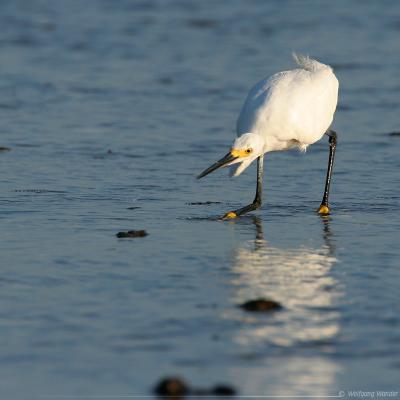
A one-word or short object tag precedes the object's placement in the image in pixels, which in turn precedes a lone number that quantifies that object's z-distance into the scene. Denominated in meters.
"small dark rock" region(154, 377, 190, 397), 11.07
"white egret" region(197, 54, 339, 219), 19.53
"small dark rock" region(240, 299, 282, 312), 13.68
